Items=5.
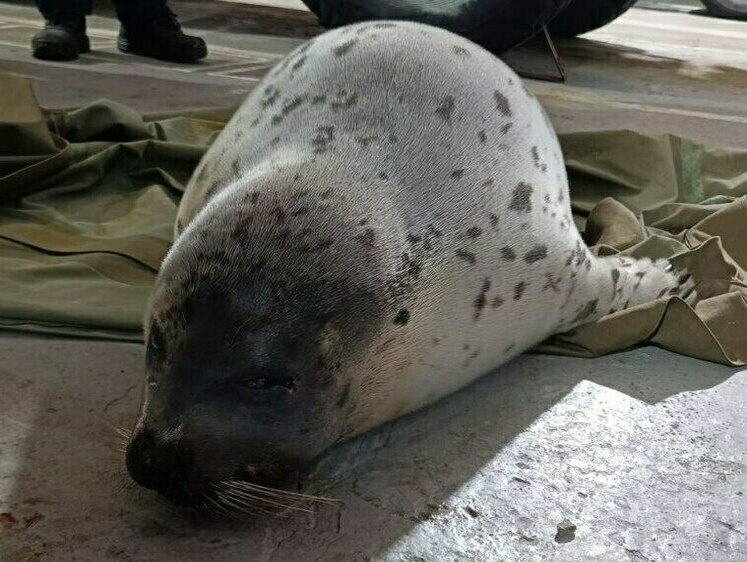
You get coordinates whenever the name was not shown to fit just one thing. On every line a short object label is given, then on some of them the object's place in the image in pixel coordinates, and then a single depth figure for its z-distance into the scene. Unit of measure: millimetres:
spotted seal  1194
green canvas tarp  1823
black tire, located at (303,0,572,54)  4059
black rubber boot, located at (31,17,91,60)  4105
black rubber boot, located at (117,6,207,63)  4395
